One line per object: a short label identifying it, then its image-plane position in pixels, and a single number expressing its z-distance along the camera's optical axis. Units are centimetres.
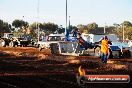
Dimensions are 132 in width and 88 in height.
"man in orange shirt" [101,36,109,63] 1883
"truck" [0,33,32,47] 4053
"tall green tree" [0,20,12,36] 9775
